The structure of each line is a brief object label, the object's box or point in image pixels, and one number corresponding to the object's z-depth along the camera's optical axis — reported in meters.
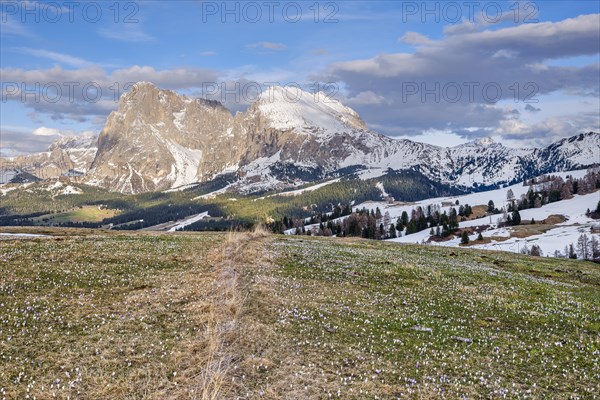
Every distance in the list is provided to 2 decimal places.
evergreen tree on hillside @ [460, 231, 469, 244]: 158.62
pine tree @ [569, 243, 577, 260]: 138.06
